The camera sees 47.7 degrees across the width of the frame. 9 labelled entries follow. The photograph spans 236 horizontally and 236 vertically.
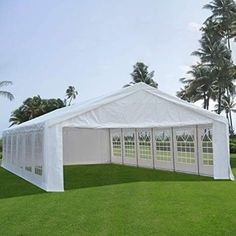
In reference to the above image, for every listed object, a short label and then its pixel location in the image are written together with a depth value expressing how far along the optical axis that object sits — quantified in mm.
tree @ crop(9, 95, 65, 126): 28132
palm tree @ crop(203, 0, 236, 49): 21528
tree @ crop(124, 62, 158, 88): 27139
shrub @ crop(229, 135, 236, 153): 17710
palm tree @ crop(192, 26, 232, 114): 21920
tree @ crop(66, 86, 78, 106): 40843
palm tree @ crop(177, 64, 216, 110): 23303
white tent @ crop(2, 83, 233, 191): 6938
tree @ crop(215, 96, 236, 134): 26624
